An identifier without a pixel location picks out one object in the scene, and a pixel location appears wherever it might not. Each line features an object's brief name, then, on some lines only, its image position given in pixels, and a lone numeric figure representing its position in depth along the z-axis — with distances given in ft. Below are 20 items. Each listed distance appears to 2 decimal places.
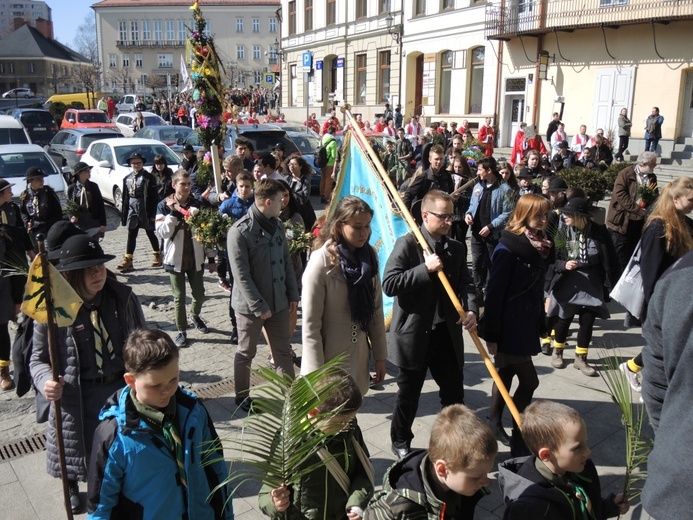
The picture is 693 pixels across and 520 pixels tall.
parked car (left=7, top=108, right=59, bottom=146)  90.87
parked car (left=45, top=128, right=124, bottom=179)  57.52
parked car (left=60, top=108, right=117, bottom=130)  88.69
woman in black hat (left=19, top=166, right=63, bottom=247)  25.95
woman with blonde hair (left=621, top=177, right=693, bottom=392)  15.65
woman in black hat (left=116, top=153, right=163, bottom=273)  31.89
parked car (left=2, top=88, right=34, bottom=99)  186.23
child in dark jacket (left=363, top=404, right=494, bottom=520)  7.89
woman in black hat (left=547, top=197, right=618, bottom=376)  19.90
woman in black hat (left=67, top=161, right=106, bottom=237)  29.81
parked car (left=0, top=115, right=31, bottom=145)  58.08
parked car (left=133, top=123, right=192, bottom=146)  61.67
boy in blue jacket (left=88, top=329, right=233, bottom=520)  8.51
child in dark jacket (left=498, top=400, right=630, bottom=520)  8.27
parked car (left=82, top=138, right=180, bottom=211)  46.12
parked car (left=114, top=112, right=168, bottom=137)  94.80
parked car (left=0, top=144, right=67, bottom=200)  41.11
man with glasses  13.66
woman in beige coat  13.51
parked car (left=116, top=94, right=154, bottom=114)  143.00
